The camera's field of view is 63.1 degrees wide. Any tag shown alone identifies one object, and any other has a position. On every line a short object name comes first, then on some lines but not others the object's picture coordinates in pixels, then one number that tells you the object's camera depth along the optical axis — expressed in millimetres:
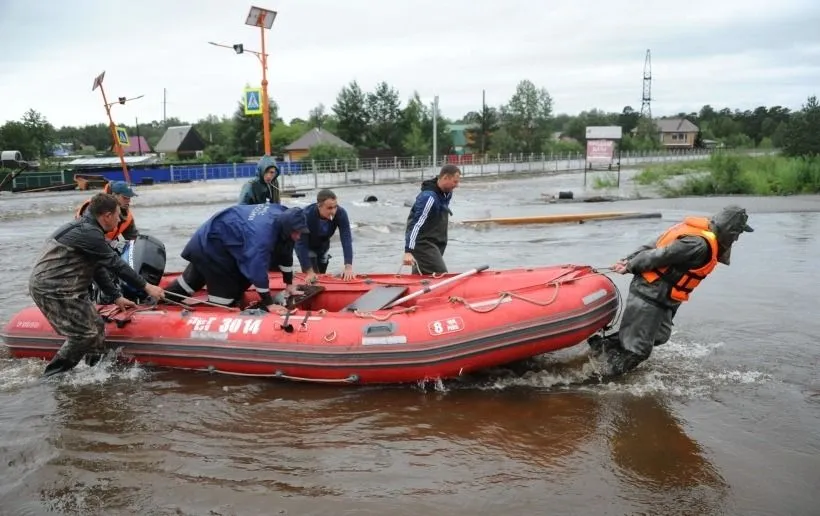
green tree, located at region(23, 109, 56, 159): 42122
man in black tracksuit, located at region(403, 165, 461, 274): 6320
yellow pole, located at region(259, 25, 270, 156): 11664
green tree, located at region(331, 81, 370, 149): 57625
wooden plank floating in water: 15055
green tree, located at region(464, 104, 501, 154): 60219
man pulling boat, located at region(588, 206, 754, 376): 4613
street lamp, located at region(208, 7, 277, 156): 12039
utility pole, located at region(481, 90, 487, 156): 60131
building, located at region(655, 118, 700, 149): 84456
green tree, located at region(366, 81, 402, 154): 57625
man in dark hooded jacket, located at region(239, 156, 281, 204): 6961
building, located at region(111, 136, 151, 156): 60375
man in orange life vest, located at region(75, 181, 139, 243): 6404
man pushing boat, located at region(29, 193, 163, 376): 5043
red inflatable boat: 5023
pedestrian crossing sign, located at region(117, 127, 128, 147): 14902
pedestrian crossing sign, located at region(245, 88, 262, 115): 12953
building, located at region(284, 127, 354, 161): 54438
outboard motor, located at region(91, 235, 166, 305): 6332
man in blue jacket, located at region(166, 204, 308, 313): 5289
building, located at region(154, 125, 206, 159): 60294
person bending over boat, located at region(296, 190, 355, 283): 6145
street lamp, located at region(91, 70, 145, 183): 12531
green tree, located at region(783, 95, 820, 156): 23469
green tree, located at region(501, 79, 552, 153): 61688
